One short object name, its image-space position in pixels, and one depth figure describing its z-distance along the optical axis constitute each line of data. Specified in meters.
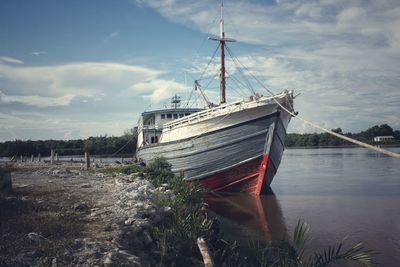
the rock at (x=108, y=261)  6.20
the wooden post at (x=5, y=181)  10.90
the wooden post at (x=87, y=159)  26.94
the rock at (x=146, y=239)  8.25
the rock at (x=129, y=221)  8.53
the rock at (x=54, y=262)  5.92
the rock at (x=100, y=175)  19.61
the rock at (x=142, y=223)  8.55
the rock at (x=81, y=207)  9.61
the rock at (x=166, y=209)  10.35
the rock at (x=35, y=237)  6.70
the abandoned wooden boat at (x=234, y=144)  19.95
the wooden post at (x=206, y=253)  6.36
